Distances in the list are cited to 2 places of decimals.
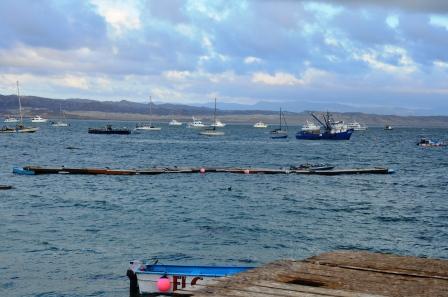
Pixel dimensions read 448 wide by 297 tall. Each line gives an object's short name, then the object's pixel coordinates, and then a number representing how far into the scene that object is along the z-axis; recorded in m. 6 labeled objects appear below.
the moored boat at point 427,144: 164.12
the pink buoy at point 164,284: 18.95
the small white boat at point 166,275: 18.31
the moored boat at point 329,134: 183.00
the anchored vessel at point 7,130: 195.55
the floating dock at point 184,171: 66.31
